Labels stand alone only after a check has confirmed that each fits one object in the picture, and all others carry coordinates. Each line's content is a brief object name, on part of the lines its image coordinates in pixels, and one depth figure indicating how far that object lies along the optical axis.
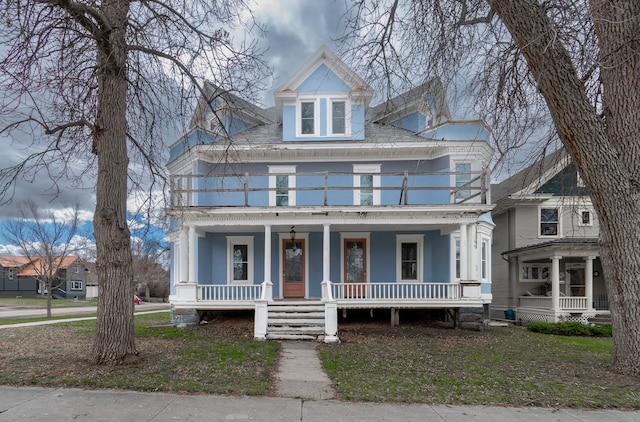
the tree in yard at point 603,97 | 6.74
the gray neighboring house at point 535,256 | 19.39
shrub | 14.88
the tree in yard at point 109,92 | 6.82
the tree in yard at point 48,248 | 19.39
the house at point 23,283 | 49.59
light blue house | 14.84
